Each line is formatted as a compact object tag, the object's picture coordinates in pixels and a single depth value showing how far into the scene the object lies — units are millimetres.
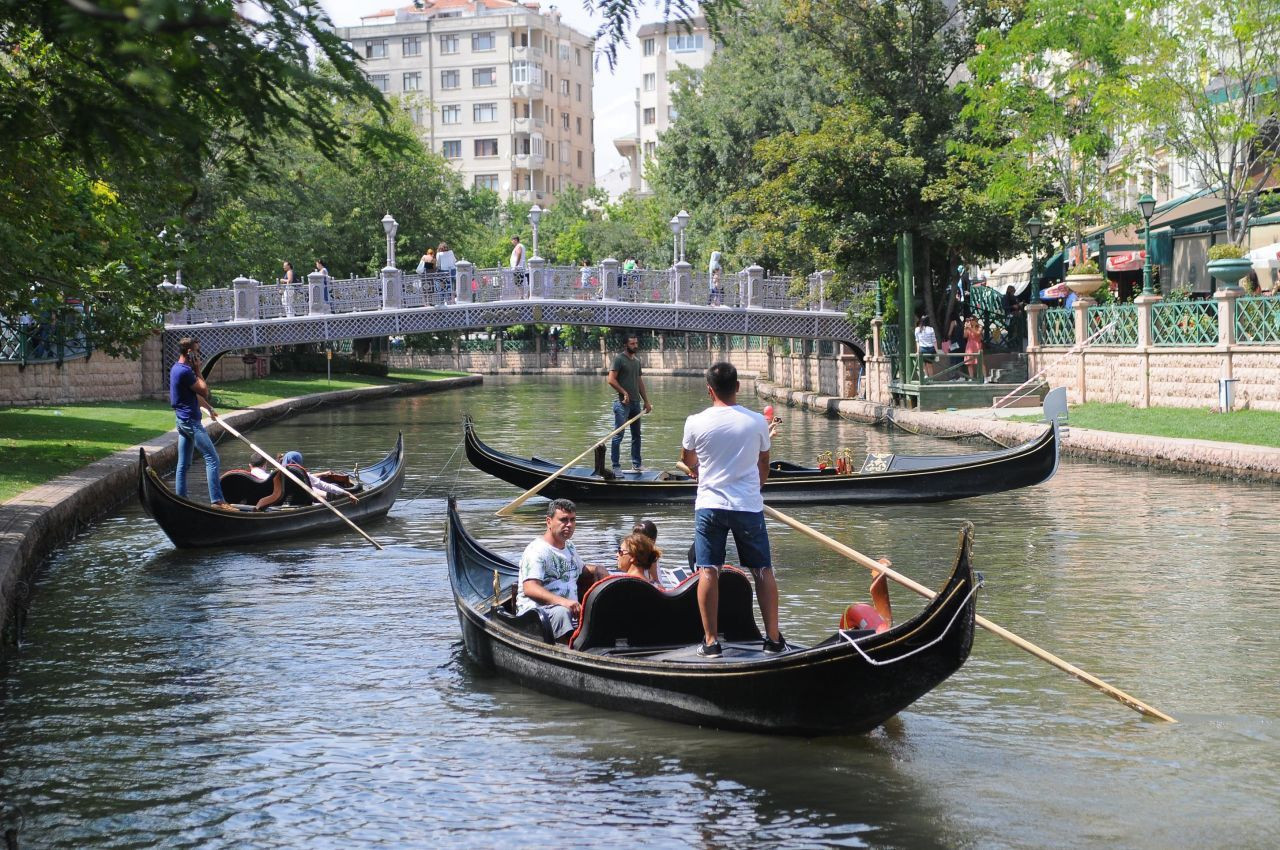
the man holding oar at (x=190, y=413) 14328
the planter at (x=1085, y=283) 27203
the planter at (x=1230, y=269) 22297
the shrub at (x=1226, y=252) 22609
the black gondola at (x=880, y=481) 15984
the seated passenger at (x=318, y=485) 15031
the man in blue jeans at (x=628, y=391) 17859
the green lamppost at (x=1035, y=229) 28188
